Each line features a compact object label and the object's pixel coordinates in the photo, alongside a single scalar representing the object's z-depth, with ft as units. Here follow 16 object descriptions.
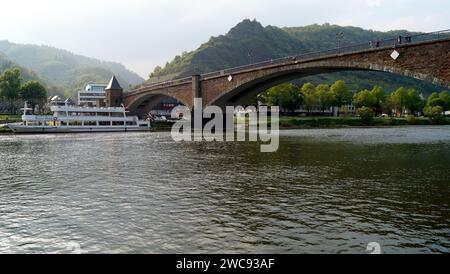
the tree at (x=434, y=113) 419.74
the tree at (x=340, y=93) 444.96
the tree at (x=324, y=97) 437.17
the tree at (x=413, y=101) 472.15
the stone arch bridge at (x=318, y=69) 128.67
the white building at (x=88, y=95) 639.76
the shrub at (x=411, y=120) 398.79
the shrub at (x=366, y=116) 376.68
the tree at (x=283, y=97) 407.44
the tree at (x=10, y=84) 384.84
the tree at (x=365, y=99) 446.19
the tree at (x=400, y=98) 469.57
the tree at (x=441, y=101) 482.69
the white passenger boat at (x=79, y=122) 265.13
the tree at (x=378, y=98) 466.70
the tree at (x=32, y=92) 400.88
